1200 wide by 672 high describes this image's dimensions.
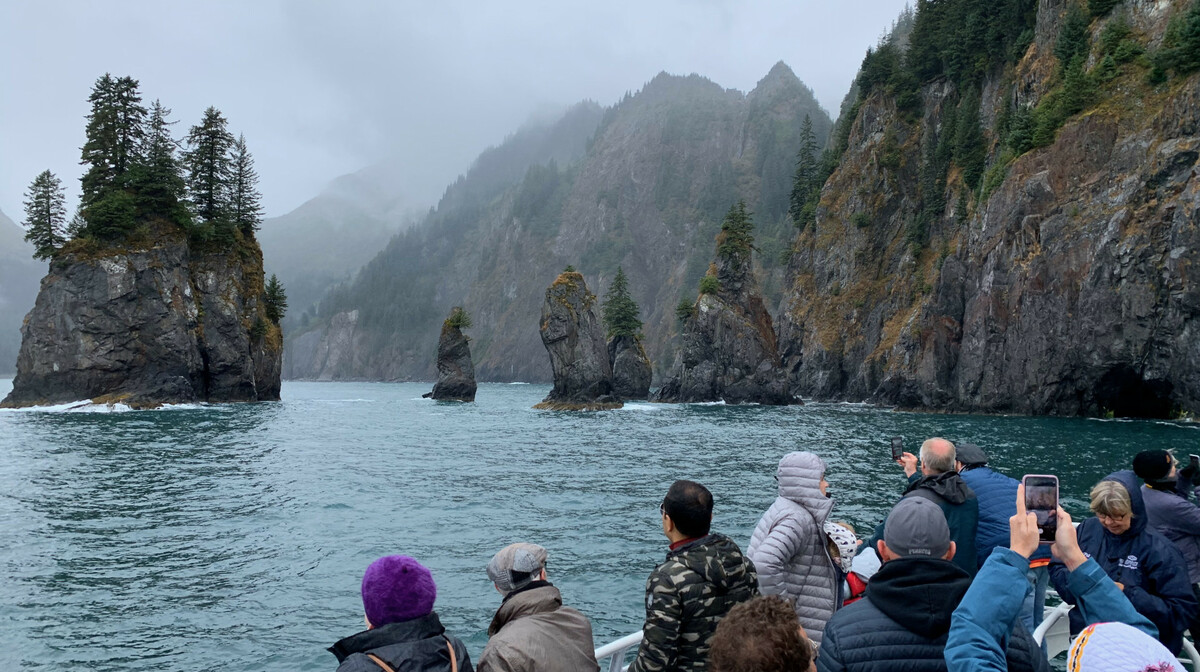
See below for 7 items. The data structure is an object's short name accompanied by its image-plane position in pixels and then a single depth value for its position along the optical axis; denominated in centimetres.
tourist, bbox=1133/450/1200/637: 617
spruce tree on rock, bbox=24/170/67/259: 6309
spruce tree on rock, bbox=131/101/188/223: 6347
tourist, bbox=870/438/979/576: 580
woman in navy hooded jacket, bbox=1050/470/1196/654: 517
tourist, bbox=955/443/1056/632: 610
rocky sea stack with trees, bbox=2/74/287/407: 5850
